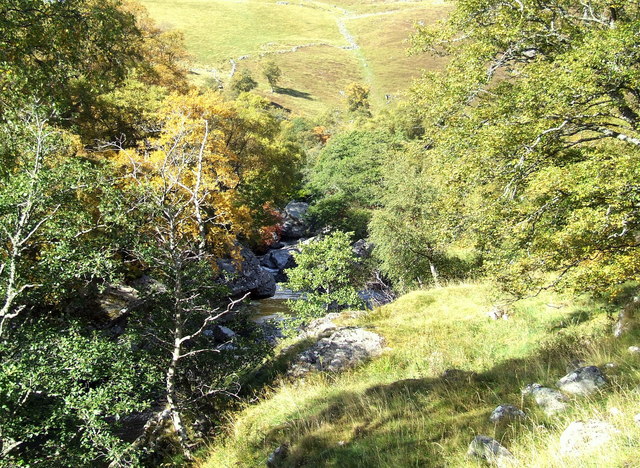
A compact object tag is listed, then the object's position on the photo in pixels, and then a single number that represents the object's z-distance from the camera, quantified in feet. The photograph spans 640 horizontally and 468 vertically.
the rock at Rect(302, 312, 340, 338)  47.02
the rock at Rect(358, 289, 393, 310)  91.23
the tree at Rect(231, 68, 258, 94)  315.58
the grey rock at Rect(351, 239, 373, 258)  115.03
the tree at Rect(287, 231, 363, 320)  65.05
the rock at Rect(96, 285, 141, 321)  58.54
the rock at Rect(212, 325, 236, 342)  68.49
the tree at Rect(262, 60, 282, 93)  358.80
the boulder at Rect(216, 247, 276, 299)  93.56
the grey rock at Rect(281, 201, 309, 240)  161.48
